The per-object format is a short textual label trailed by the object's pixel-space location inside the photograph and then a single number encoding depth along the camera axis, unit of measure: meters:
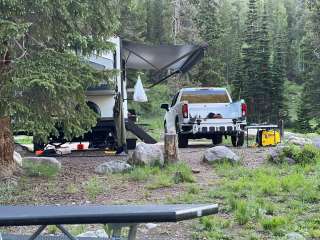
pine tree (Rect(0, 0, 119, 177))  9.64
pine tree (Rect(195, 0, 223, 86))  59.38
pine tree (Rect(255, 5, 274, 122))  65.50
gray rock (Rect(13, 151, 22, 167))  11.92
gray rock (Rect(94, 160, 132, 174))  12.07
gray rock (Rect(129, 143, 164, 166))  12.68
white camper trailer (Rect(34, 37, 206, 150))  17.29
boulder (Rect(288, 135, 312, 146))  15.07
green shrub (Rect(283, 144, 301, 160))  12.72
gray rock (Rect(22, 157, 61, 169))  12.35
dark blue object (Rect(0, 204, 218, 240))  3.83
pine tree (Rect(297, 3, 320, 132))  61.90
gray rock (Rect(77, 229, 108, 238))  6.66
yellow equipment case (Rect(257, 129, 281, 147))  18.21
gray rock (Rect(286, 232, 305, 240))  6.79
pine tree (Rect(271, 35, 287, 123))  65.25
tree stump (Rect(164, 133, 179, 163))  12.96
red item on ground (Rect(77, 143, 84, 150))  20.05
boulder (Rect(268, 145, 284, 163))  13.05
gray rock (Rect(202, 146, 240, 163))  13.23
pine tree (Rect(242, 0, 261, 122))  65.25
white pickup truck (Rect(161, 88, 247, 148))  18.72
